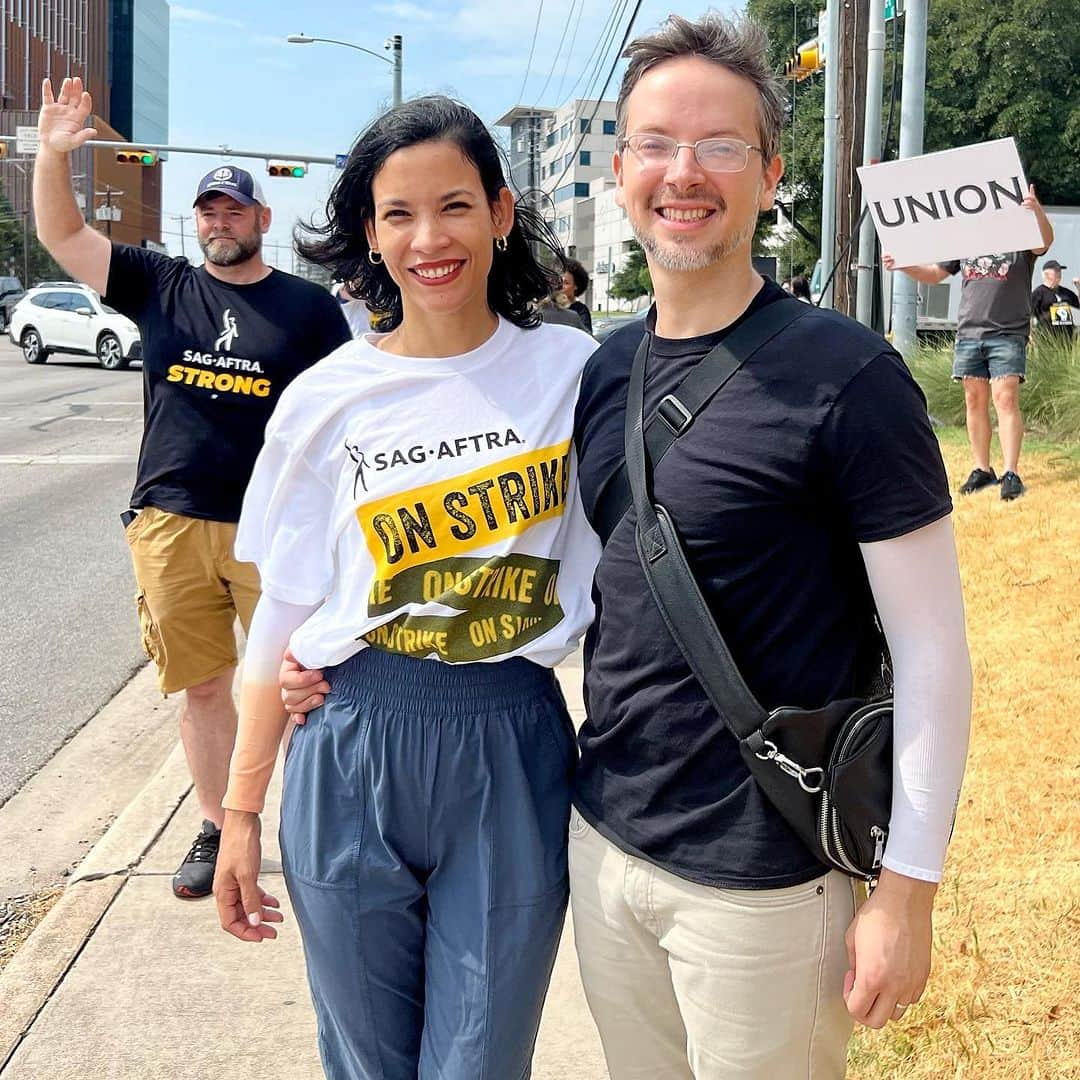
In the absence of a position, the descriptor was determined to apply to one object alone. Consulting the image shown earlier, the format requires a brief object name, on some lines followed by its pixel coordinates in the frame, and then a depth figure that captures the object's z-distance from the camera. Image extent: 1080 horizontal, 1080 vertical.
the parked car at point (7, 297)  41.16
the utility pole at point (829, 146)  14.43
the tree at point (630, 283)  72.50
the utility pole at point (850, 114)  7.23
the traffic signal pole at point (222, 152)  29.39
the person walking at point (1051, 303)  14.14
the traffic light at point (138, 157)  30.41
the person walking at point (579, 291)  6.77
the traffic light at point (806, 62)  14.03
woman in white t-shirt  1.86
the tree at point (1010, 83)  36.47
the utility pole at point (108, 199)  76.62
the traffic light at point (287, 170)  34.84
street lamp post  30.84
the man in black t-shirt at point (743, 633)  1.55
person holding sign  7.67
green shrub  9.17
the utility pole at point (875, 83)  12.20
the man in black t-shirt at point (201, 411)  3.70
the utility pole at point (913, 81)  9.88
